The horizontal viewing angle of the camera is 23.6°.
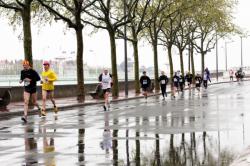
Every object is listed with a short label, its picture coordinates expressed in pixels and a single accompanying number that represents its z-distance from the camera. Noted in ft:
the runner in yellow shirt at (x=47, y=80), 70.90
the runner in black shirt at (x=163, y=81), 118.29
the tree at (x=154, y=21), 179.58
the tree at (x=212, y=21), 225.33
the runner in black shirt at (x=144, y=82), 114.83
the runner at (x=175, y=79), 149.78
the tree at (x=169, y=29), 193.18
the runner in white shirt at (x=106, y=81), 85.46
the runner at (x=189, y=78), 179.53
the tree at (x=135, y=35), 156.26
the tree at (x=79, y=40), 116.06
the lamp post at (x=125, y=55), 141.06
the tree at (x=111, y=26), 137.94
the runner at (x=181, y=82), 165.73
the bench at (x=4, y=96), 85.51
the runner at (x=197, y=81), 164.62
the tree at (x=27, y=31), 95.30
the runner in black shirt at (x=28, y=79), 65.82
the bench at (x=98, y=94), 121.51
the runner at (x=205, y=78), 190.35
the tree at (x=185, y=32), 221.85
